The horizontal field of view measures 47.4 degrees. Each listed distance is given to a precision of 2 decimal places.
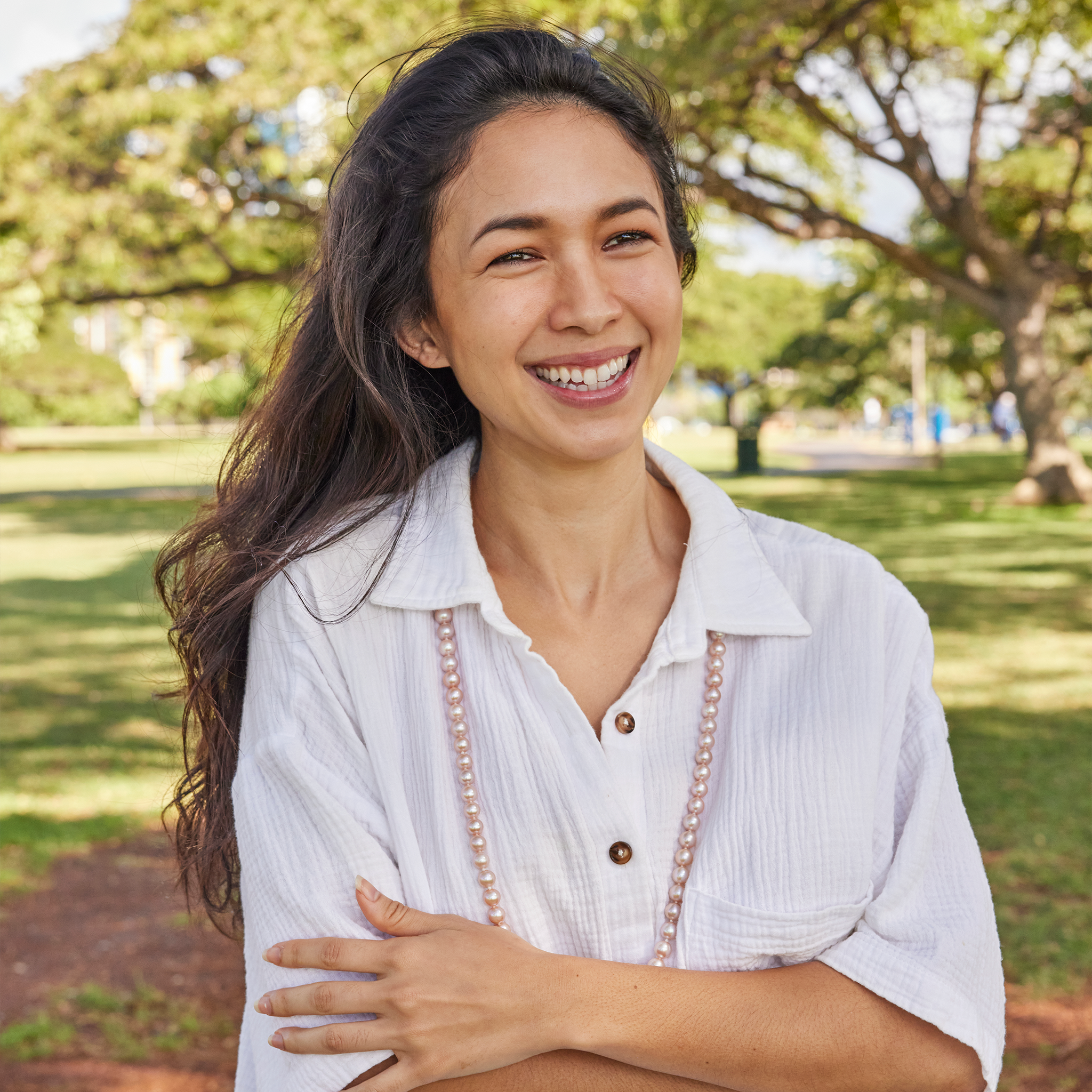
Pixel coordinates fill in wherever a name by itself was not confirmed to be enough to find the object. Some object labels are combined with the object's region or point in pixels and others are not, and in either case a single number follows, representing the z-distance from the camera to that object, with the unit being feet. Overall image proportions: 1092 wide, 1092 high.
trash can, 91.09
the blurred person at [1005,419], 169.27
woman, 5.68
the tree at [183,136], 42.52
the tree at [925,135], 37.83
